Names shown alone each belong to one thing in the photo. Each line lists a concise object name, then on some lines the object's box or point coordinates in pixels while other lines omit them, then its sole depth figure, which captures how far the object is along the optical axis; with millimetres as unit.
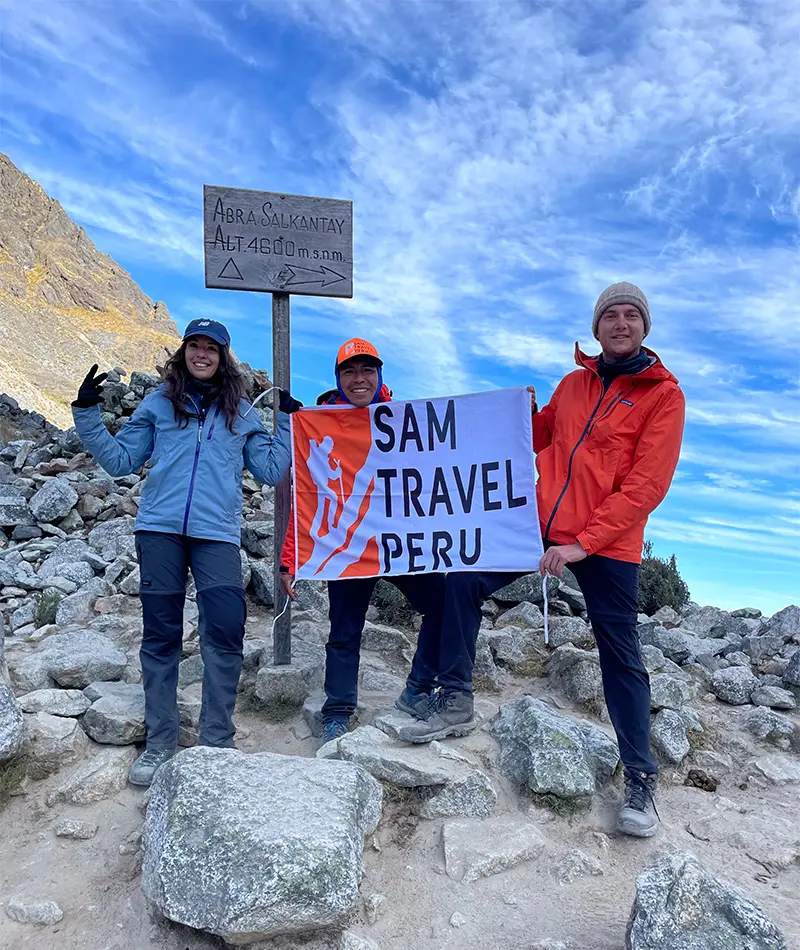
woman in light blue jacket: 4965
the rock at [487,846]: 4191
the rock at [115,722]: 5152
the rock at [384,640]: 7238
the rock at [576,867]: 4191
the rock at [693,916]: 3188
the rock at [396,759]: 4730
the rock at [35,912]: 3771
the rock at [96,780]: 4711
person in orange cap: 5449
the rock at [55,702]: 5359
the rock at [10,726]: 4676
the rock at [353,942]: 3535
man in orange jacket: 4645
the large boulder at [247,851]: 3430
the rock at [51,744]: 4902
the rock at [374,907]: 3797
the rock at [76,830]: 4426
